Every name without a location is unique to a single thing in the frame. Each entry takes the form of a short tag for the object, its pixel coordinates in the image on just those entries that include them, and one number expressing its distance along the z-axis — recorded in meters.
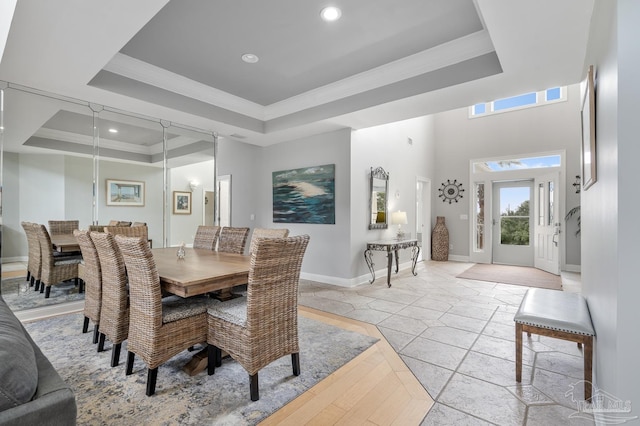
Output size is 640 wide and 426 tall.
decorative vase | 7.66
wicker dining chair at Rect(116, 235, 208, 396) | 1.88
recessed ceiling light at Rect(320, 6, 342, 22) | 2.57
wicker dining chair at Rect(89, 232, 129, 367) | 2.16
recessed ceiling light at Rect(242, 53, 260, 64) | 3.32
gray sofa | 0.78
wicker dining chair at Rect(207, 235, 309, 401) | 1.84
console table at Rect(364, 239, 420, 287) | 4.83
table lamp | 5.54
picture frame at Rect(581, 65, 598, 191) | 1.75
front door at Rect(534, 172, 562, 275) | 6.04
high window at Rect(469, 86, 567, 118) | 6.41
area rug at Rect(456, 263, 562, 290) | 5.17
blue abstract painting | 4.97
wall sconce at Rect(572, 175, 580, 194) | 6.11
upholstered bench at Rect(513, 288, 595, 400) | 1.84
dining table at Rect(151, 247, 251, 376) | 1.94
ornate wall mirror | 5.23
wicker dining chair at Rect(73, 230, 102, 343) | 2.46
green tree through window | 6.96
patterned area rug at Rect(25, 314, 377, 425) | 1.74
